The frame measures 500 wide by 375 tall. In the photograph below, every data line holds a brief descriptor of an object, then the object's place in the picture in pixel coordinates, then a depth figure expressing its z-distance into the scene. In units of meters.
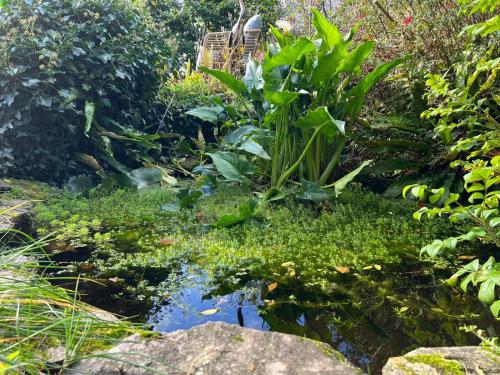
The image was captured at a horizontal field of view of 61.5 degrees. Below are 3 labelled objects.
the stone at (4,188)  3.34
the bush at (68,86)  3.66
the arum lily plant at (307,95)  2.78
